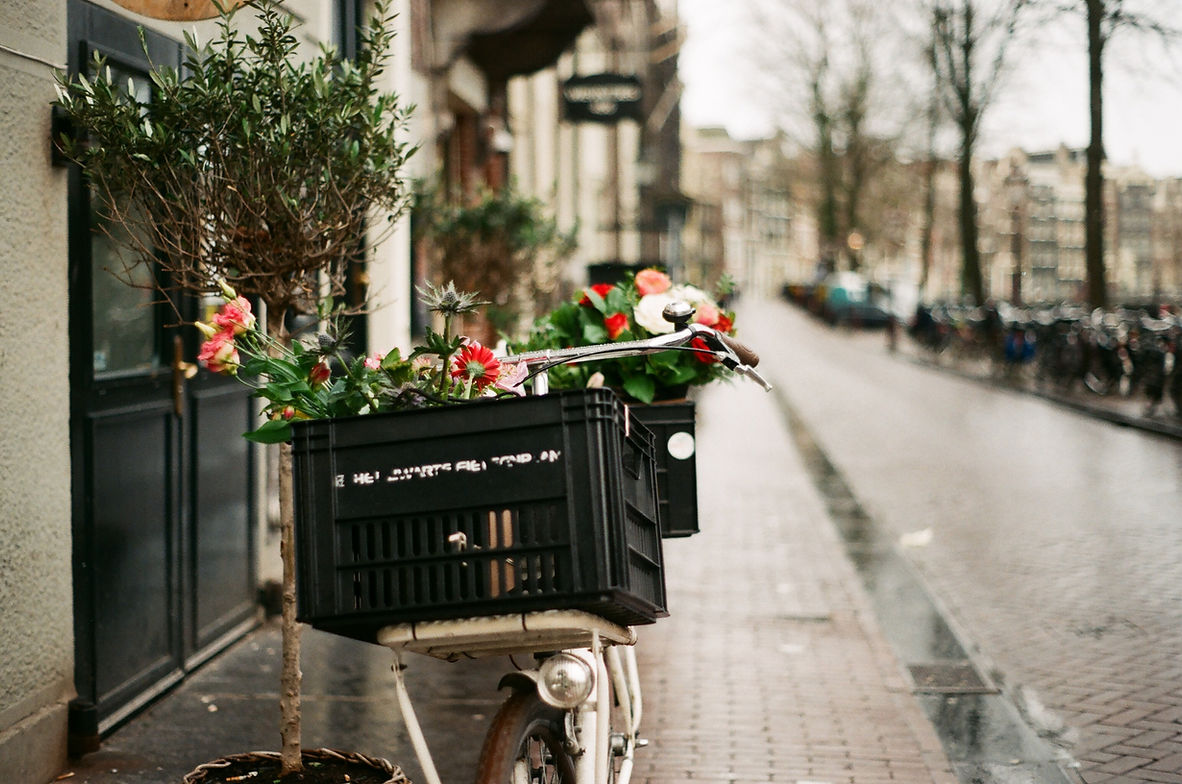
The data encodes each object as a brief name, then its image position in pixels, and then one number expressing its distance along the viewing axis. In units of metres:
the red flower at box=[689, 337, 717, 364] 3.66
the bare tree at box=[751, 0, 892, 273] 48.06
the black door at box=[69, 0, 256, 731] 4.44
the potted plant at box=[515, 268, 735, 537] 3.75
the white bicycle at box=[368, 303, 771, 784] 2.62
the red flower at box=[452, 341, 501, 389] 2.88
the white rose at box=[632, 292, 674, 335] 3.74
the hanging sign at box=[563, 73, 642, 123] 17.89
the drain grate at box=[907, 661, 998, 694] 5.49
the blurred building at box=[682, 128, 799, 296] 130.75
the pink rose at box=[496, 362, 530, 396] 2.99
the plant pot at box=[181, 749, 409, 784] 3.28
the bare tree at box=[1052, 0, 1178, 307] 19.84
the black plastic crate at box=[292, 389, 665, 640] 2.50
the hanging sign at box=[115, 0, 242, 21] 4.26
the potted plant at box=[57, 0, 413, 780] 3.45
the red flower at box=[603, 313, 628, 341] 3.97
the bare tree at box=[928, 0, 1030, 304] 27.66
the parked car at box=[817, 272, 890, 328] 47.81
